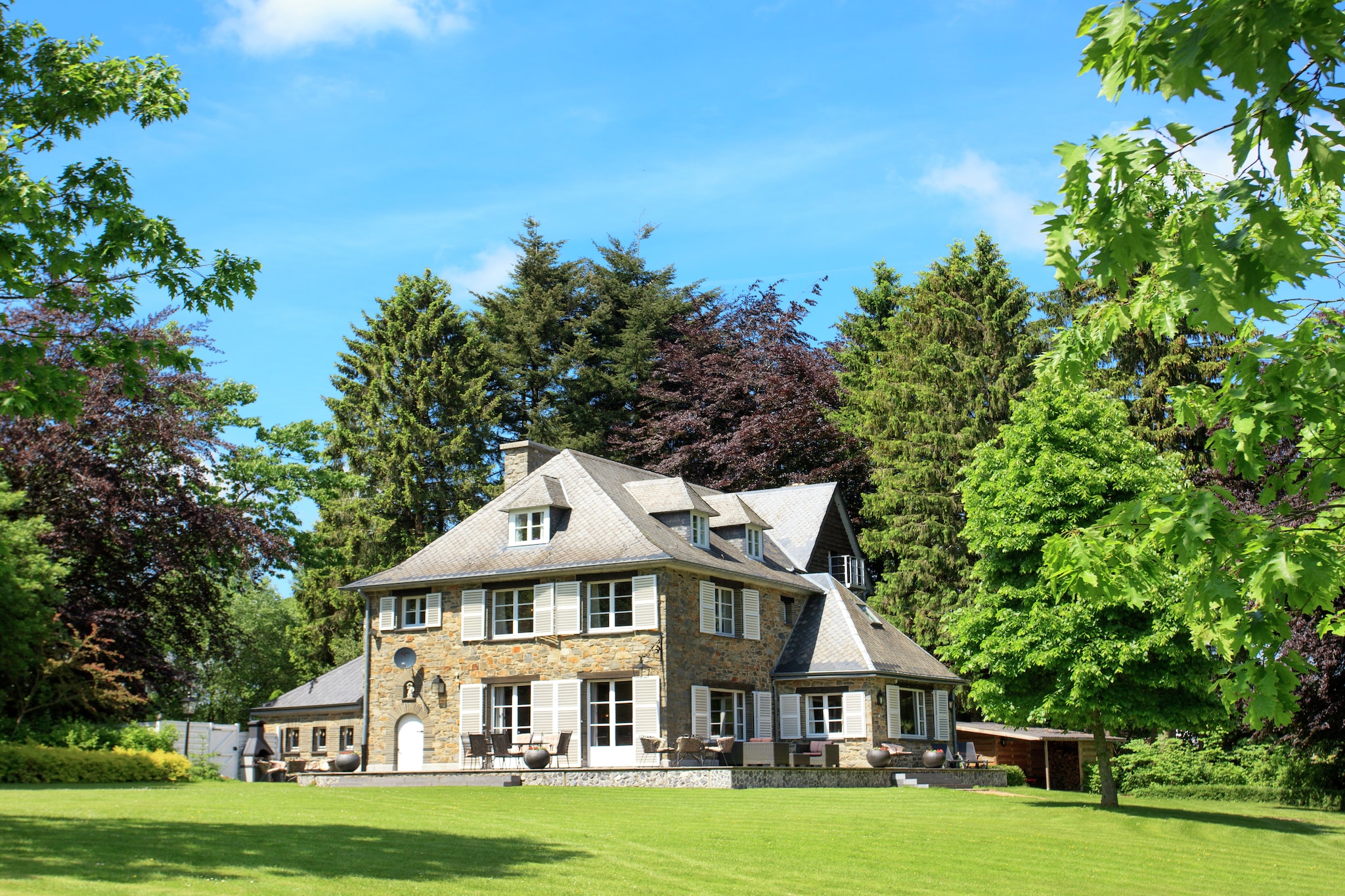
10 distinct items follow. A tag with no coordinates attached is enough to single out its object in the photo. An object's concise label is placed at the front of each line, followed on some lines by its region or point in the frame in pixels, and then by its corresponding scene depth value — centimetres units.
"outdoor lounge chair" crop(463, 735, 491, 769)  2569
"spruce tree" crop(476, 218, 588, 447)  4772
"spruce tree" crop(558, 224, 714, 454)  4725
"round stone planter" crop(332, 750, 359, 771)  2694
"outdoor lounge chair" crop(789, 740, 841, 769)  2584
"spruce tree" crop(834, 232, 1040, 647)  3647
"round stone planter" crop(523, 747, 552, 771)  2519
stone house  2705
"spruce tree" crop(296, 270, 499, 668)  4116
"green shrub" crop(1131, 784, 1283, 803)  3131
